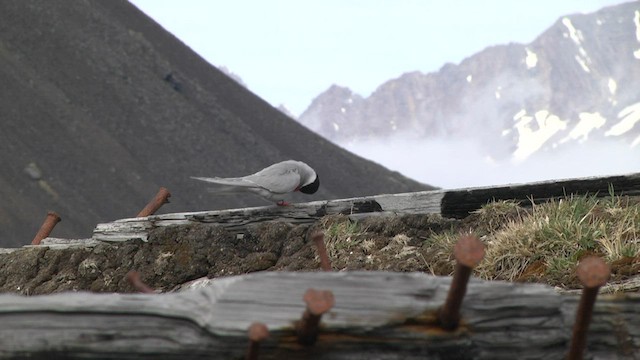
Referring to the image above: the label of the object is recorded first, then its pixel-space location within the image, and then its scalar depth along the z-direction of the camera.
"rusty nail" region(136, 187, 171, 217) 19.05
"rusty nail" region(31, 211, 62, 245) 21.27
